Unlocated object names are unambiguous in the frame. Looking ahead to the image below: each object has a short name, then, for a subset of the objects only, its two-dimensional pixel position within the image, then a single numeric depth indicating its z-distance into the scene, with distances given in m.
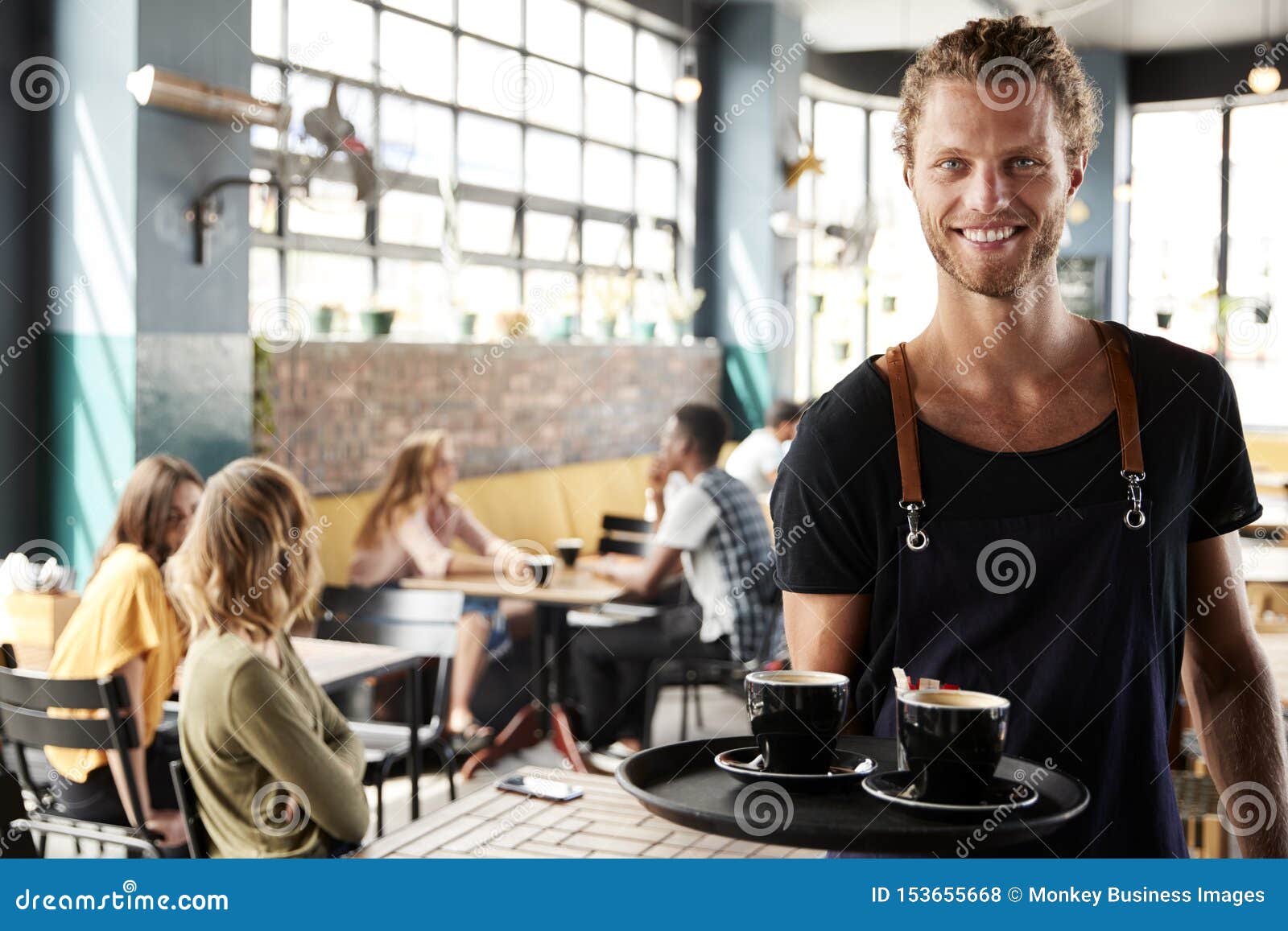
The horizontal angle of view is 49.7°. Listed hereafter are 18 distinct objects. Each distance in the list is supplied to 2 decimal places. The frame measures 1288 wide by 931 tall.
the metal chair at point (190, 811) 2.70
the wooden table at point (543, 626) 4.68
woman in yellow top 3.19
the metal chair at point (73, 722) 2.95
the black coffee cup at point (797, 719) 1.02
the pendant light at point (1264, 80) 8.53
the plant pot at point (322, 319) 5.76
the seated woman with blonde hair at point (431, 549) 5.21
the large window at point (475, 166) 5.65
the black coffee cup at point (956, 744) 0.96
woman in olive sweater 2.67
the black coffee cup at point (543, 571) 4.86
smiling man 1.17
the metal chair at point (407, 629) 4.07
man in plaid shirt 4.87
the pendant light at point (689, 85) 8.13
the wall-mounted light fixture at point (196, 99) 4.56
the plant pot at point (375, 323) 5.95
